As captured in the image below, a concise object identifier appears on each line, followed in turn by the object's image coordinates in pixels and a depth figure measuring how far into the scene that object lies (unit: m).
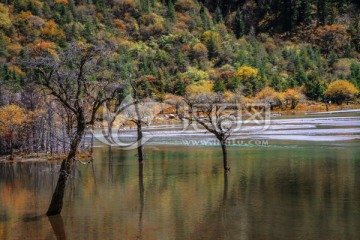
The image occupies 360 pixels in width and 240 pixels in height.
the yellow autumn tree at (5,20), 157.19
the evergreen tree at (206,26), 194.07
